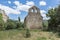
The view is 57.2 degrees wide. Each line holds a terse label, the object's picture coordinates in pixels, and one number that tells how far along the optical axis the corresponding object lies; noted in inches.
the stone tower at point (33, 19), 641.9
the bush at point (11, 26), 771.0
